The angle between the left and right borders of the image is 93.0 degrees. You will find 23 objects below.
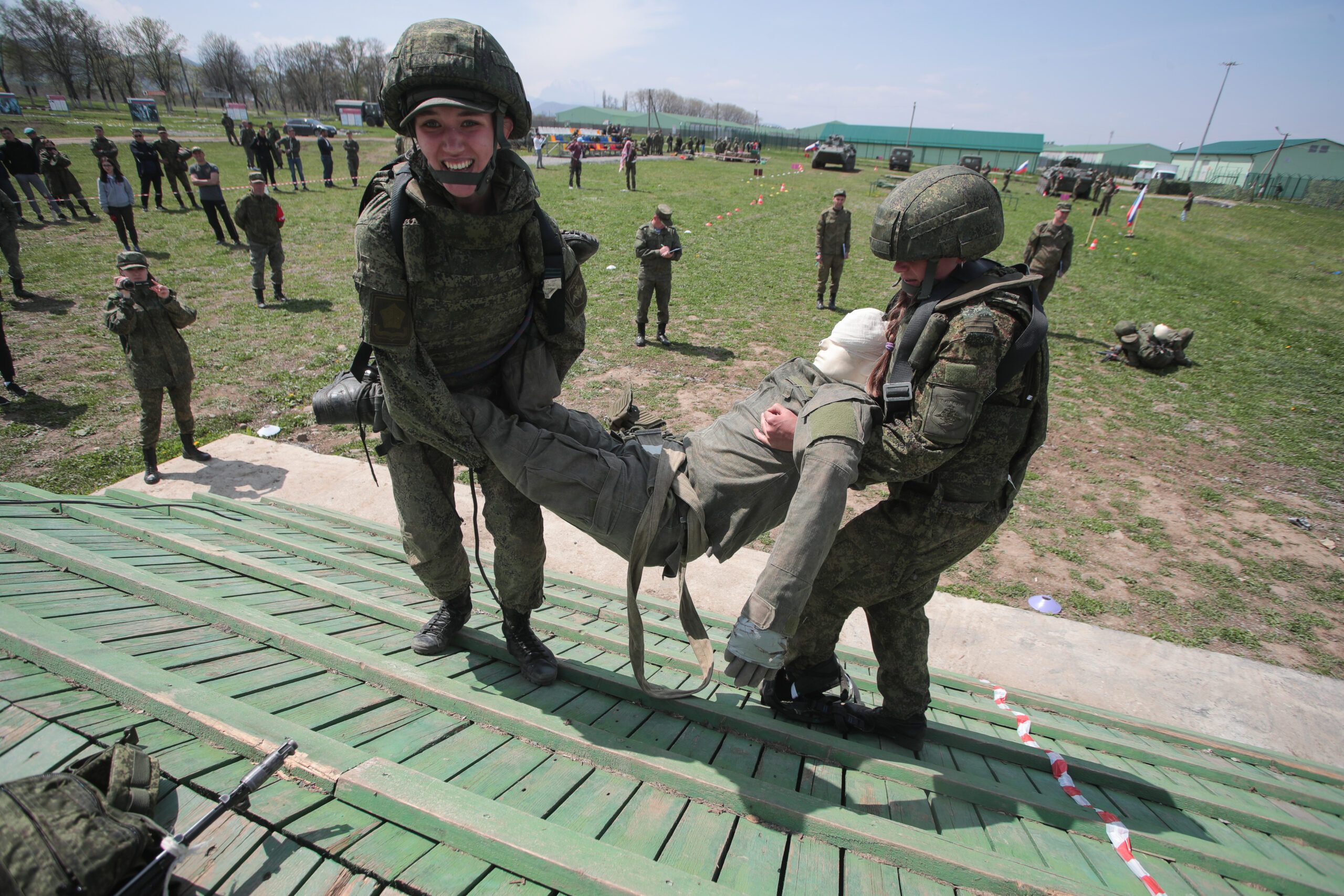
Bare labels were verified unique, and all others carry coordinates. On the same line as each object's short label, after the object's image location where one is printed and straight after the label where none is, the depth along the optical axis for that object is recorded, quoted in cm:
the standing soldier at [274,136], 2269
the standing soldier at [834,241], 1191
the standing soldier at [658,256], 997
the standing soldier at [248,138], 2017
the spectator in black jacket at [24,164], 1446
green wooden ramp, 182
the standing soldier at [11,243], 1009
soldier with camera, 592
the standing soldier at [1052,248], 1110
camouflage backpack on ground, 141
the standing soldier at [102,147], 1341
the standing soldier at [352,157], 2542
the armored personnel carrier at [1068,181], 3447
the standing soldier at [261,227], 1062
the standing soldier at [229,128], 2785
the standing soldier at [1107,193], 2722
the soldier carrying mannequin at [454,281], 225
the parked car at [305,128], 4103
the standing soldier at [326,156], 2236
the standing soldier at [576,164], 2503
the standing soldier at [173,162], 1770
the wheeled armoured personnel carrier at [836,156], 4181
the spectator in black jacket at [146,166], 1606
